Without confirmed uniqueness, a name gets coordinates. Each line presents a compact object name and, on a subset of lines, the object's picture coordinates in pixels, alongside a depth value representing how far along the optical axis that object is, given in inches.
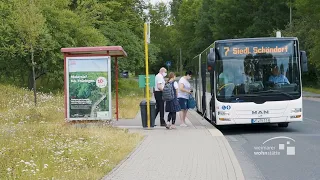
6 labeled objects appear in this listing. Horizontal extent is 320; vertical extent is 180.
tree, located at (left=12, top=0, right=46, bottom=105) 764.6
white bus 601.6
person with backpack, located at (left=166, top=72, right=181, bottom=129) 625.6
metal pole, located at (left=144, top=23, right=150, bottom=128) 623.8
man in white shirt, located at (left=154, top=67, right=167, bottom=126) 634.8
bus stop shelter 603.2
